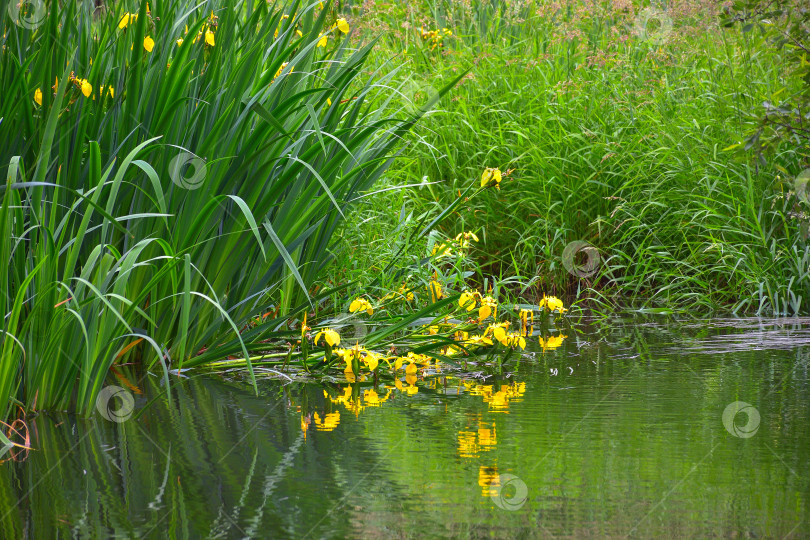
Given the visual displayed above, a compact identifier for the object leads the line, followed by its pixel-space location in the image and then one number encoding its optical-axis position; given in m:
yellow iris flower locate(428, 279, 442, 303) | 7.41
